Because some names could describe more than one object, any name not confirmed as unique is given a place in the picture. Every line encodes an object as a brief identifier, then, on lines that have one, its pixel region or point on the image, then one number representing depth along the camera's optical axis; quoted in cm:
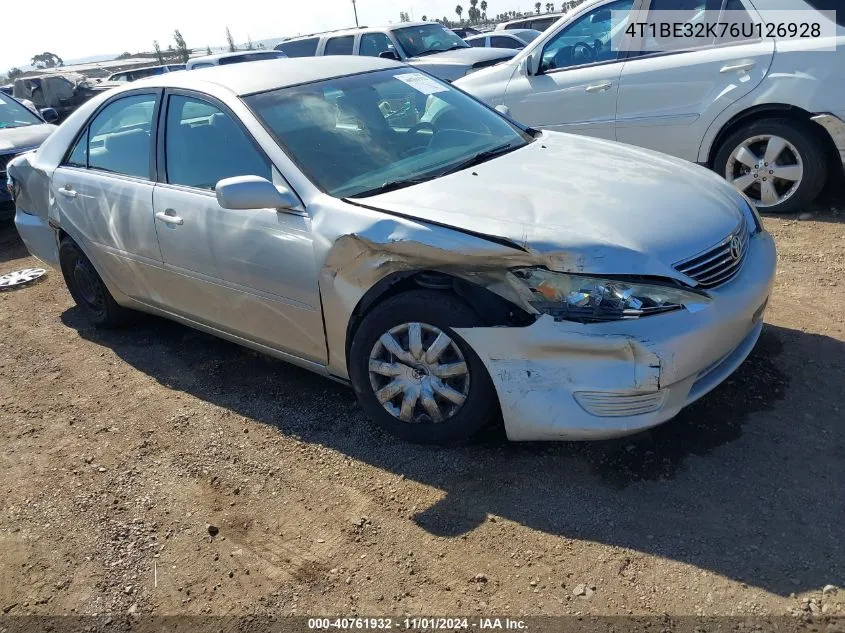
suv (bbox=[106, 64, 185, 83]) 2163
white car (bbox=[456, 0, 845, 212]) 530
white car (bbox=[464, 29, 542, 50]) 1562
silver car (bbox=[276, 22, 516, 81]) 1055
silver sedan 272
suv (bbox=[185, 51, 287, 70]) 1272
